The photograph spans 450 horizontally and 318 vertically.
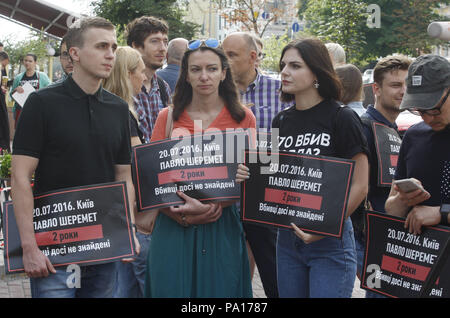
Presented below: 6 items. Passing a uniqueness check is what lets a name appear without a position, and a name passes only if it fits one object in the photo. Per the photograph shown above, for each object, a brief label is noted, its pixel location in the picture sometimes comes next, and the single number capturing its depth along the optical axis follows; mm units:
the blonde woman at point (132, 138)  4266
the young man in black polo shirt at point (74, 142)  3188
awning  22812
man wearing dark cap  2986
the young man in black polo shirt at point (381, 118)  4203
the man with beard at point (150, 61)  5121
